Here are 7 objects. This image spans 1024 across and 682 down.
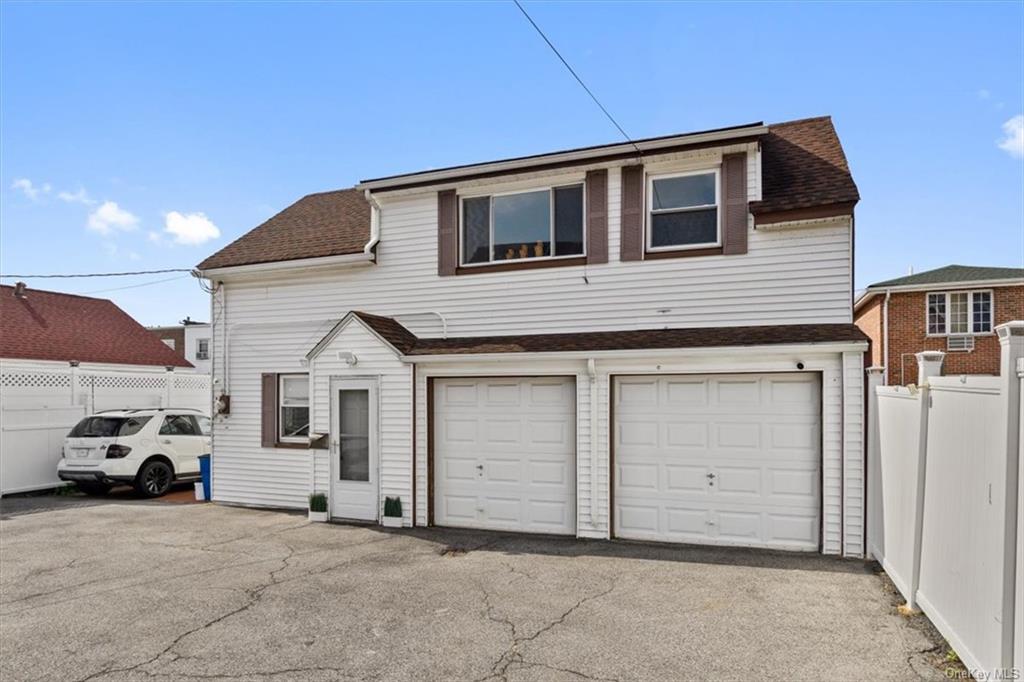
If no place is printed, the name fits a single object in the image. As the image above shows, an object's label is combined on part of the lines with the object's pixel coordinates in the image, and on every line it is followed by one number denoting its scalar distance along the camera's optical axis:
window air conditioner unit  20.41
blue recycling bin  12.17
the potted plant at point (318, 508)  9.72
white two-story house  7.88
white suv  12.22
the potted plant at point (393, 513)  9.33
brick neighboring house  20.41
